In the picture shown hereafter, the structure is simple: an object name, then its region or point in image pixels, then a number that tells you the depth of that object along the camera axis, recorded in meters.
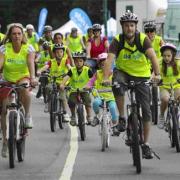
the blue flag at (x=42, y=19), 44.80
